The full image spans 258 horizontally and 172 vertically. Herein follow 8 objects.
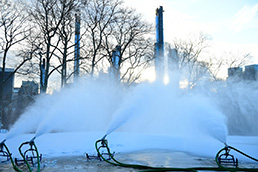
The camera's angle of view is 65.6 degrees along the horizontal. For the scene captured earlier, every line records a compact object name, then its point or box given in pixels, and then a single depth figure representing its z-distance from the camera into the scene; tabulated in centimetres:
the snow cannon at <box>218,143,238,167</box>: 585
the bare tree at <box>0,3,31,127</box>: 1605
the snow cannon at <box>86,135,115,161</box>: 654
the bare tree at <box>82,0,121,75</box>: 1988
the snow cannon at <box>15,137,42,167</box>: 588
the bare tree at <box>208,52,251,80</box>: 3059
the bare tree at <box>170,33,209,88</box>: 2816
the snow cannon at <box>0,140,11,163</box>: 624
